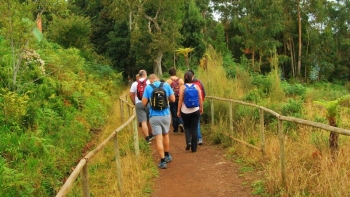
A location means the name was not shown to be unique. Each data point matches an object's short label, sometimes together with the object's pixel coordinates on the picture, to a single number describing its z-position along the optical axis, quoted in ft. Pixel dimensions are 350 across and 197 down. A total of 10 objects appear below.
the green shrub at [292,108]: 31.17
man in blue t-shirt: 23.17
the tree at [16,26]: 27.37
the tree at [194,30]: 107.45
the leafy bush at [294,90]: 46.77
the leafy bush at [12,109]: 24.71
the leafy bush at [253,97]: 35.81
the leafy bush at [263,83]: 40.74
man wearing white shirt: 30.17
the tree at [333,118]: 18.39
